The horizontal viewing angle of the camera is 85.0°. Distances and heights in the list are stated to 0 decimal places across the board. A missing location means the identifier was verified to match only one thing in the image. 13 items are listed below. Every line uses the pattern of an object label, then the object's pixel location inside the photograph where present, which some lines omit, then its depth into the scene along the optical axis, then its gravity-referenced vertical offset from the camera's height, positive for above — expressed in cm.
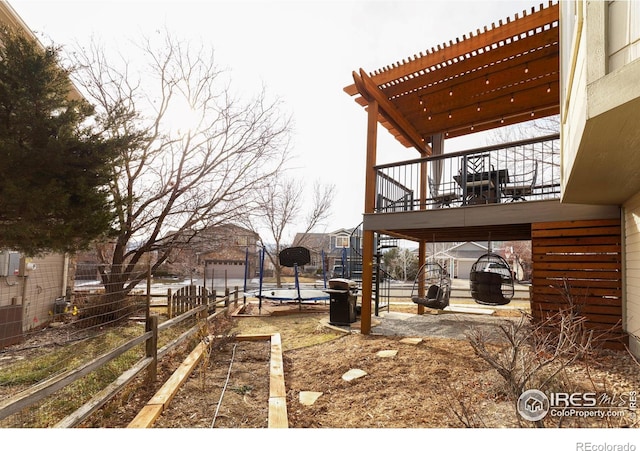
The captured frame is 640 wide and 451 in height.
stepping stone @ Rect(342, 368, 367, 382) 416 -148
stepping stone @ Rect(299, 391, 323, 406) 360 -155
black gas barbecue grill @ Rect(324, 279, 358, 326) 759 -108
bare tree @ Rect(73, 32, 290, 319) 948 +268
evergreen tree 411 +110
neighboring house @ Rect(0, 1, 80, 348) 673 -98
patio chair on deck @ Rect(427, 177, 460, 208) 700 +130
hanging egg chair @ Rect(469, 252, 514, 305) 600 -54
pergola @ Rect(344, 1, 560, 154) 567 +338
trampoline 1087 -148
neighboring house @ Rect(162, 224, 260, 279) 1062 +27
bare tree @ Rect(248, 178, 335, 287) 2192 +252
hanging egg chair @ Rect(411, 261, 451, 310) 660 -77
